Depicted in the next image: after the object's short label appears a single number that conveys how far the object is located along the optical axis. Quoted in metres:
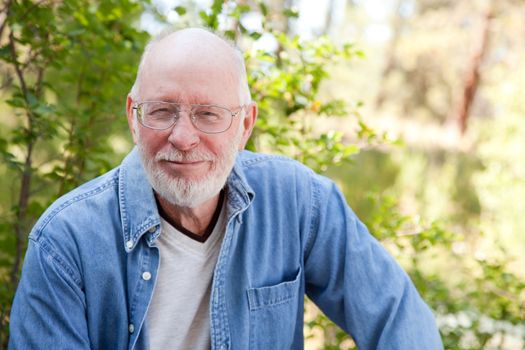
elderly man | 1.39
